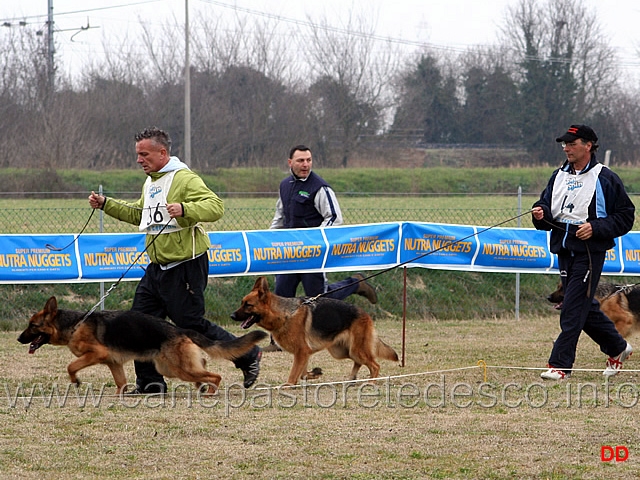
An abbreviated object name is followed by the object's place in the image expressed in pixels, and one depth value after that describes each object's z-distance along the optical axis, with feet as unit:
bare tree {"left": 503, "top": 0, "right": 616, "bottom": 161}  332.39
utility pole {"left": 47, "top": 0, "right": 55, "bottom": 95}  251.39
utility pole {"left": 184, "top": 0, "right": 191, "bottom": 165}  193.98
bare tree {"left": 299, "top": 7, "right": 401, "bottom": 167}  294.66
